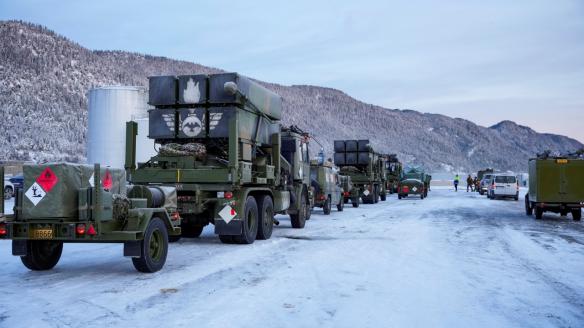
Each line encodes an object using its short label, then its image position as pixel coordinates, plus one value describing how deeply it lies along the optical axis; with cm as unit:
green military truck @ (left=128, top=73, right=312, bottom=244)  1201
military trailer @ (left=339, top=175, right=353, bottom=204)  2784
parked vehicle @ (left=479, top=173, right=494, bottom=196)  4699
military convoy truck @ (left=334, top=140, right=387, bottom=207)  3181
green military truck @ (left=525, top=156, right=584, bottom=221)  2003
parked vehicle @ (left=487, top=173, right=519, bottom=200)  3753
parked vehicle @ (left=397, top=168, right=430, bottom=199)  3875
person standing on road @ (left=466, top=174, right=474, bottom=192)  5791
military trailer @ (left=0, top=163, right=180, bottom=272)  791
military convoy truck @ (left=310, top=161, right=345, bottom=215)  2183
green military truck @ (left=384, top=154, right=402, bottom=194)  4413
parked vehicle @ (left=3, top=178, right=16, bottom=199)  2925
